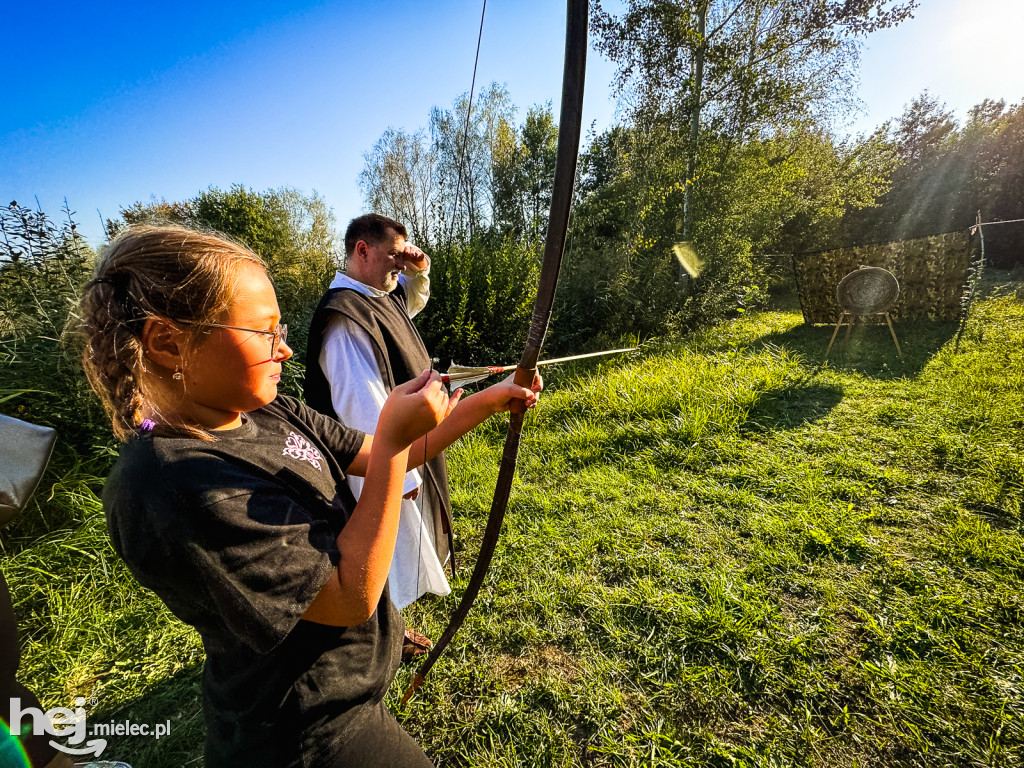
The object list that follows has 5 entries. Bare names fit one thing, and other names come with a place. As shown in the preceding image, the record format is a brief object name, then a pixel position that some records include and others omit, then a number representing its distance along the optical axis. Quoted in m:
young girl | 0.72
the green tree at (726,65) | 8.44
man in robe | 1.90
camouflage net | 7.45
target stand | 7.08
